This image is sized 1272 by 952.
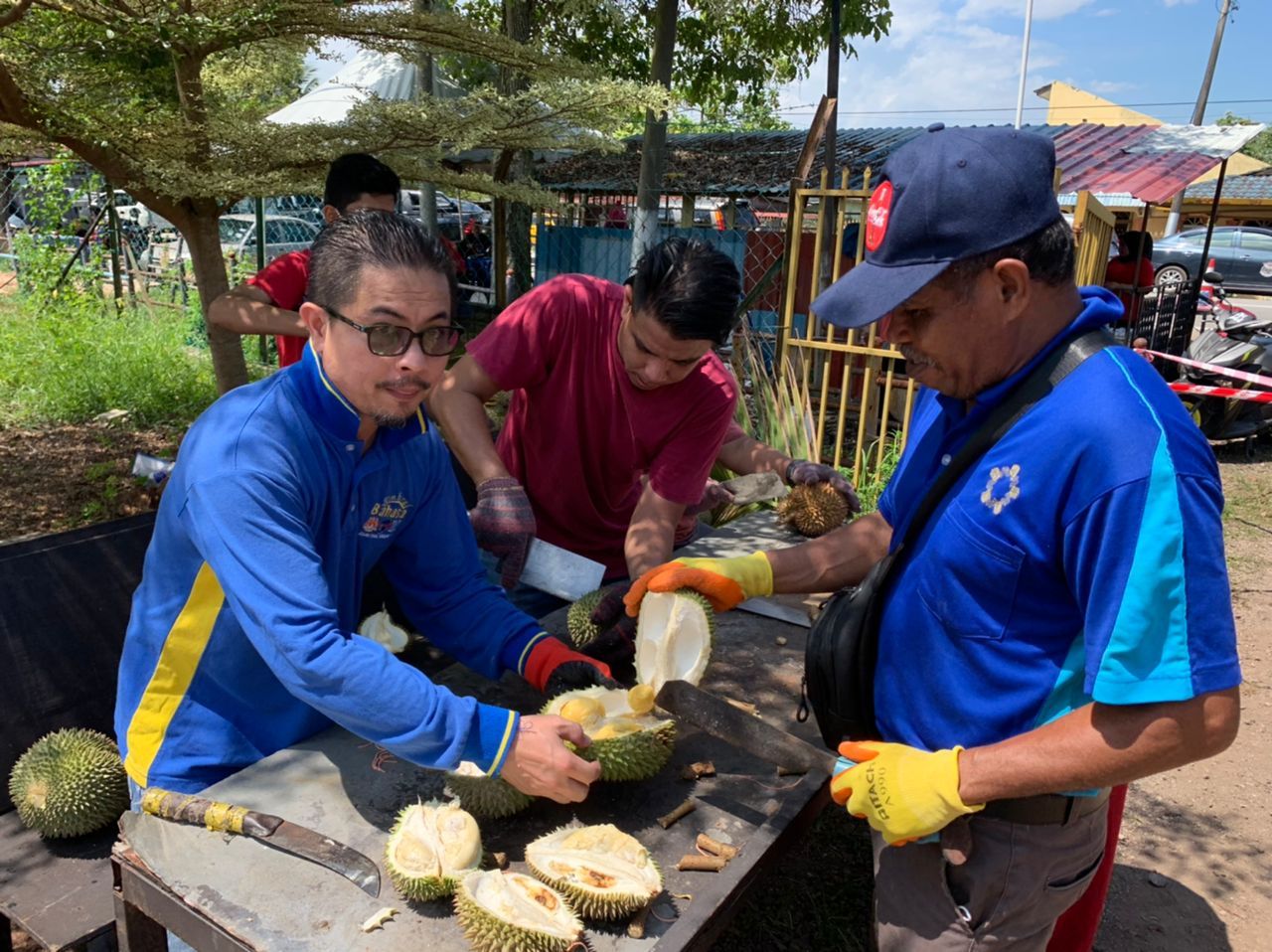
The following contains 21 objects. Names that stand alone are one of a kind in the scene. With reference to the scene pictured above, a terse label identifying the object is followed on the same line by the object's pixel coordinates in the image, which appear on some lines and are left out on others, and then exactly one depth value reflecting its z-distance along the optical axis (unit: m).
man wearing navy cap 1.30
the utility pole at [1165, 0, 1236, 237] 22.92
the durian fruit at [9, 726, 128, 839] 2.14
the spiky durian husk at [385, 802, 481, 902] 1.49
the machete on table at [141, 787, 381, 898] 1.54
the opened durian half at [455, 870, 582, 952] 1.38
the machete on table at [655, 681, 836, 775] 1.89
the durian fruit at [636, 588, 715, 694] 2.24
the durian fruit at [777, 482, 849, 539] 3.71
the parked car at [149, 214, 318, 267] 11.81
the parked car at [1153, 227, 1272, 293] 21.06
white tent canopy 11.24
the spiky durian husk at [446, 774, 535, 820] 1.73
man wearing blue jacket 1.57
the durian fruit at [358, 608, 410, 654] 2.46
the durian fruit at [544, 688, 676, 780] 1.84
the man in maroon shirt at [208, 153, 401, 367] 3.60
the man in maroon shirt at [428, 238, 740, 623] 2.78
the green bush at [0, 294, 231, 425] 7.07
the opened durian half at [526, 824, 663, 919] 1.49
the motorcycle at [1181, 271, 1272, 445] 8.80
